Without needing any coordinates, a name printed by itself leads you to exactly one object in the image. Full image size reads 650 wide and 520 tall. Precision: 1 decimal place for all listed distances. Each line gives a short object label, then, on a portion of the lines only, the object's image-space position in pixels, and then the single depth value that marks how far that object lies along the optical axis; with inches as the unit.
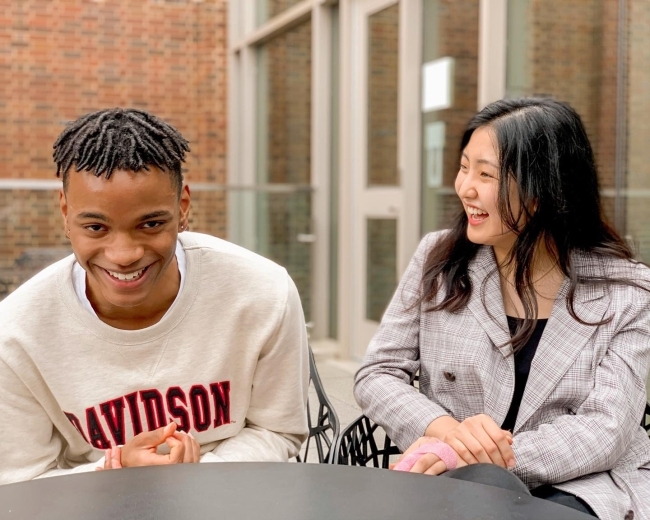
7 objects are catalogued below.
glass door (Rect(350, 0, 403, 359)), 205.0
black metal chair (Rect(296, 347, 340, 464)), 73.6
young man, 57.3
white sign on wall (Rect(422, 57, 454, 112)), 179.9
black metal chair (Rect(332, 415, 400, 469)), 67.2
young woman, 65.0
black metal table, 42.6
